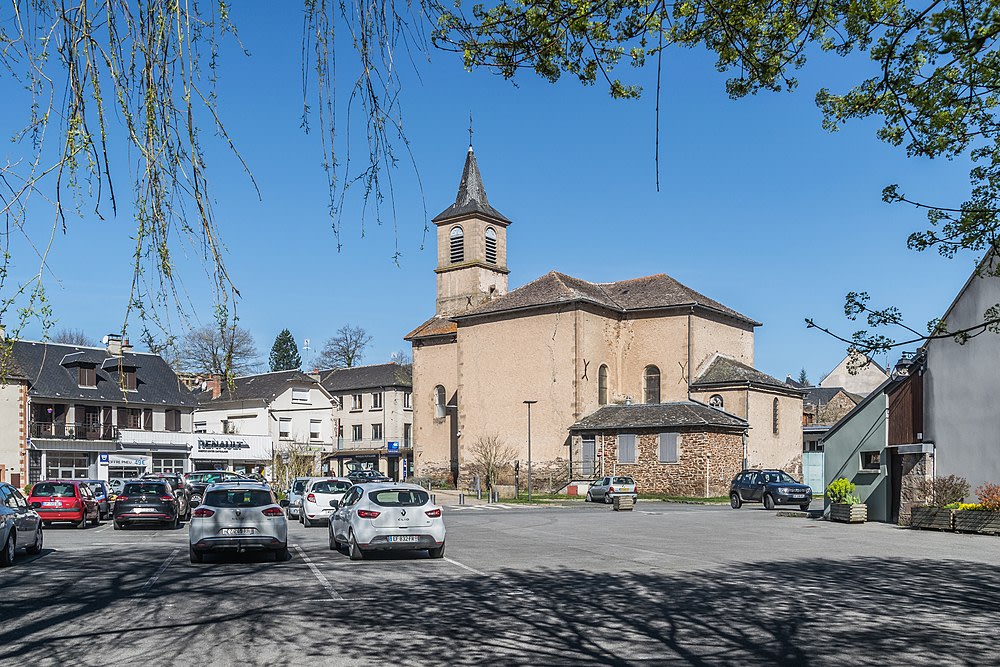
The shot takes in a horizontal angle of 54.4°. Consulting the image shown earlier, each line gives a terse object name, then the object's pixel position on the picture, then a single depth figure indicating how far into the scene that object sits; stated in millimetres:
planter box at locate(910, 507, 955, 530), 28562
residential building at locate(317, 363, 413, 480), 86188
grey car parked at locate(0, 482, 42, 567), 18891
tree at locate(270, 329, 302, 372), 135875
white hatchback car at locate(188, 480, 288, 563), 19438
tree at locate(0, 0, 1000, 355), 4525
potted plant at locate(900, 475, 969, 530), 28828
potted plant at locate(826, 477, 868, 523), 32625
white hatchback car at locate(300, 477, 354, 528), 33469
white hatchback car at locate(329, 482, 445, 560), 20062
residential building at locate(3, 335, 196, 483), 60000
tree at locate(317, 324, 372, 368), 112688
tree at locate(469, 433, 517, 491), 62344
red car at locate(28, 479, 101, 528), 32844
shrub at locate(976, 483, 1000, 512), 27656
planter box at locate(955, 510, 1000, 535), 27078
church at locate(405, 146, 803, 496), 56906
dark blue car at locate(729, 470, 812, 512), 43531
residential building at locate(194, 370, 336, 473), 84125
